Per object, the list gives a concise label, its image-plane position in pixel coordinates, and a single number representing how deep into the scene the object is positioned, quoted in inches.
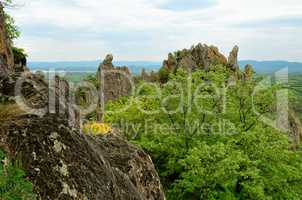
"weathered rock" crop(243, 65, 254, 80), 1346.0
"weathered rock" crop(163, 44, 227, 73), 2763.3
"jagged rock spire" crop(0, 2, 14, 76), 828.4
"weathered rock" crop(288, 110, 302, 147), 2005.2
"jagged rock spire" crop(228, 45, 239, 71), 2763.3
